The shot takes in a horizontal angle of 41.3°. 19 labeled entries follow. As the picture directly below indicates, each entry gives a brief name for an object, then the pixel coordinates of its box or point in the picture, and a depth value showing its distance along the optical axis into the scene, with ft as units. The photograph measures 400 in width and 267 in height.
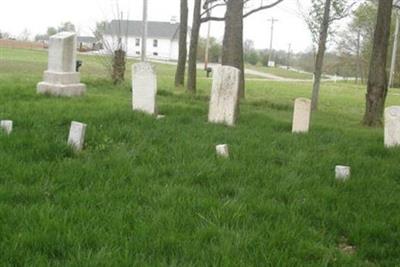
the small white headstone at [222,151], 22.08
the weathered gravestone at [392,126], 28.94
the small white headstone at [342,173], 20.13
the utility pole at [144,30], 79.45
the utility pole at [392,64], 154.71
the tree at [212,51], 287.69
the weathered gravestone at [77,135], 20.93
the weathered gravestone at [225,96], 32.55
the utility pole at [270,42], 314.24
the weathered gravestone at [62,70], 37.45
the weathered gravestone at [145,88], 33.22
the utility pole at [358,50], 215.08
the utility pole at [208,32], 171.39
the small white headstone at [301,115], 32.07
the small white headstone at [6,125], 22.00
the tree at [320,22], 55.21
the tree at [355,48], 207.37
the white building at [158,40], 324.19
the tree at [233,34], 39.42
